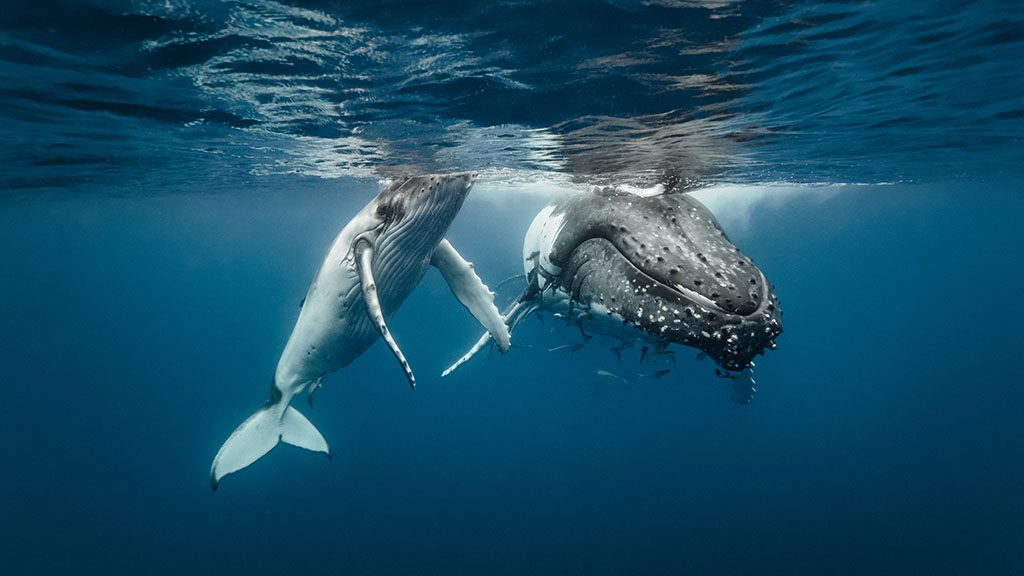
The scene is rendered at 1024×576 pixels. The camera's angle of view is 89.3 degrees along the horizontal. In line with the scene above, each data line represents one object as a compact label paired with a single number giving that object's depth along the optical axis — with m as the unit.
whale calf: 6.80
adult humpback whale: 3.95
